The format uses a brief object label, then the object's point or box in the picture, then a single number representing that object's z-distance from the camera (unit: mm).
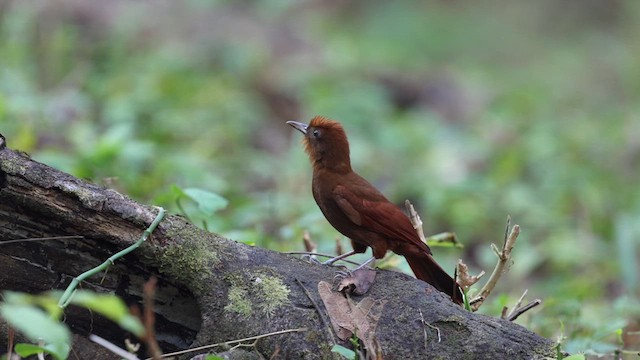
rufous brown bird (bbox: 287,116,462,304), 7062
